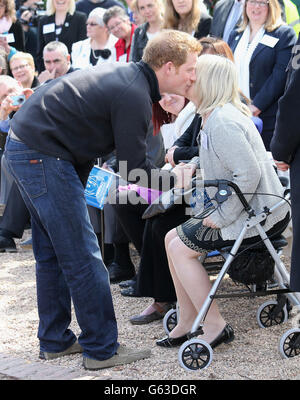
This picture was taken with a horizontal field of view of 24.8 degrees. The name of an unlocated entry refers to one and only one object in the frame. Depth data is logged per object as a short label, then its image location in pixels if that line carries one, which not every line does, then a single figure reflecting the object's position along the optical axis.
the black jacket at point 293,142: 3.03
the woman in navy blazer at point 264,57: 6.08
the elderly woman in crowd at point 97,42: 8.48
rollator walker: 3.91
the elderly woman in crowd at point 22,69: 7.89
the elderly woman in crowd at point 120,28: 8.02
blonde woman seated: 4.00
